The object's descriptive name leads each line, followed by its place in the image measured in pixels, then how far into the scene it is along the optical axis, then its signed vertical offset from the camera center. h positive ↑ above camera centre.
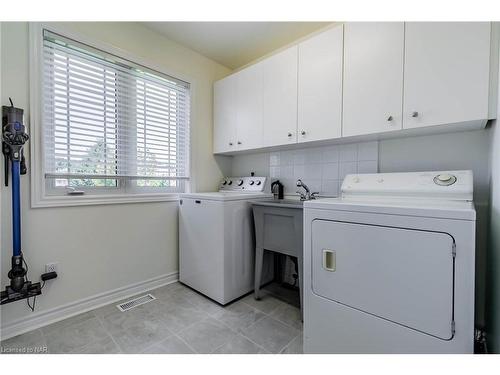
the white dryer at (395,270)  0.91 -0.39
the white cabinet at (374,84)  1.18 +0.67
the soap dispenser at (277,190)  2.29 -0.06
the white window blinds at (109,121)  1.66 +0.54
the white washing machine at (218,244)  1.86 -0.53
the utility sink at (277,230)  1.63 -0.36
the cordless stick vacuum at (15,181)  1.38 +0.01
